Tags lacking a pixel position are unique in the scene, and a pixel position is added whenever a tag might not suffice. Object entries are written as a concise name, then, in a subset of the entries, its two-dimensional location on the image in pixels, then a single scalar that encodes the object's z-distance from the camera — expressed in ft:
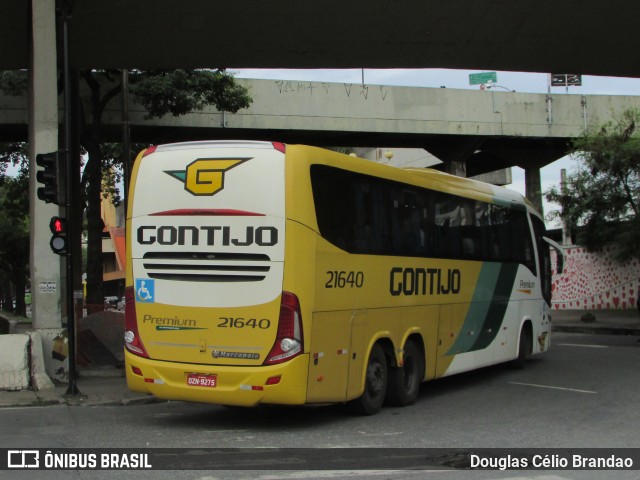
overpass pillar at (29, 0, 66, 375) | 45.91
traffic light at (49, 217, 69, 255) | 42.57
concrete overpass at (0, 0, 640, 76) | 54.24
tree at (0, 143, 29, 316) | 96.48
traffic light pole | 41.47
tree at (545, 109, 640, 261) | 82.02
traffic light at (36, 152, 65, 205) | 42.27
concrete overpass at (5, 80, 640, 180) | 86.69
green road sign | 156.04
